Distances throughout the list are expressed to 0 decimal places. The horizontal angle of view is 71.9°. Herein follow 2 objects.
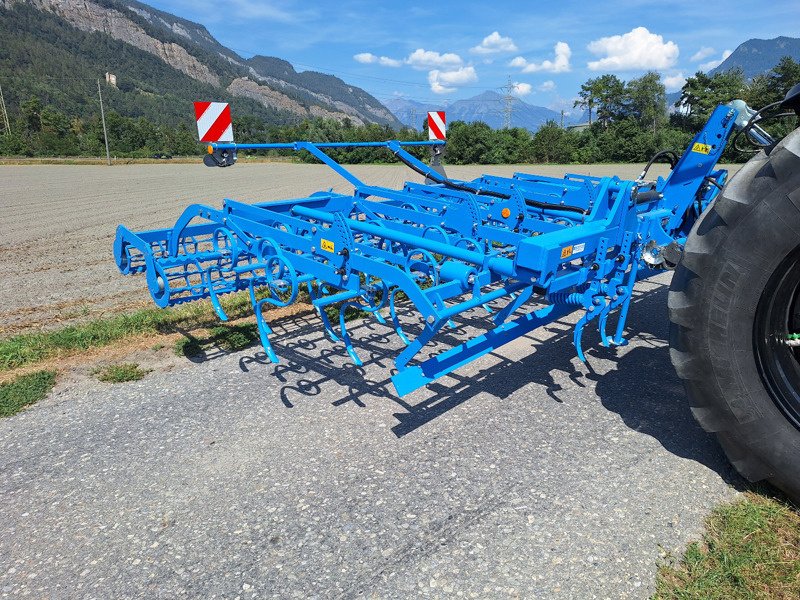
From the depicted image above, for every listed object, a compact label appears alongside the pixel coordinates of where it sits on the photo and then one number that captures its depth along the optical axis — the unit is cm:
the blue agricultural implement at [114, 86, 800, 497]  245
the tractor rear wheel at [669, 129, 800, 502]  237
